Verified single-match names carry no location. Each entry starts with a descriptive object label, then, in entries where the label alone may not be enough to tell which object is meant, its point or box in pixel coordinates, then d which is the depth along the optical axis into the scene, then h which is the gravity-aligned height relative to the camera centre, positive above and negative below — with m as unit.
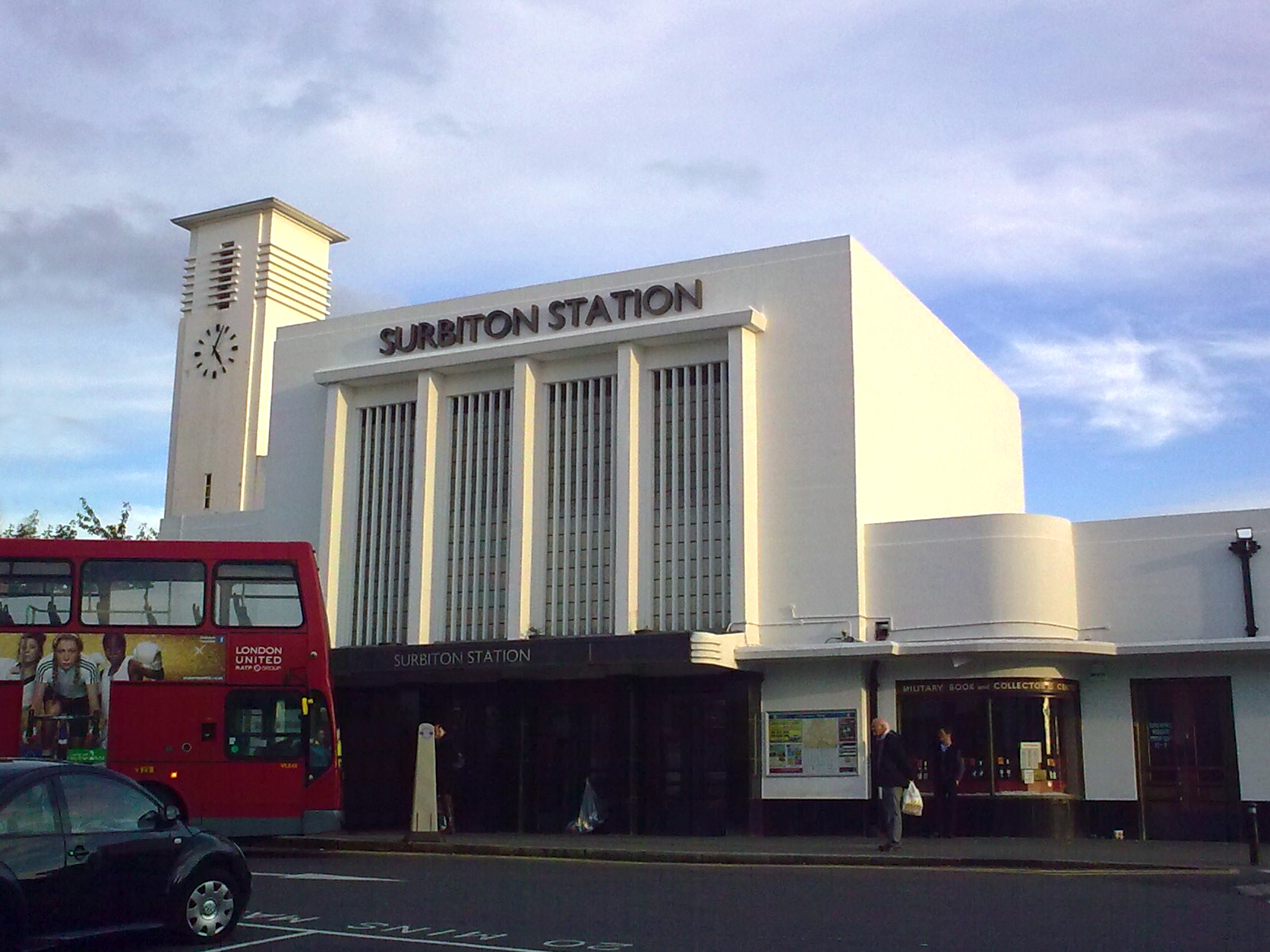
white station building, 22.66 +3.12
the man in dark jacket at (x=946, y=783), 22.36 -0.38
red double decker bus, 18.39 +1.10
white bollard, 22.66 -0.49
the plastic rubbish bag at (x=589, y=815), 24.33 -0.97
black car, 9.41 -0.75
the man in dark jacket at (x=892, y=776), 19.56 -0.25
